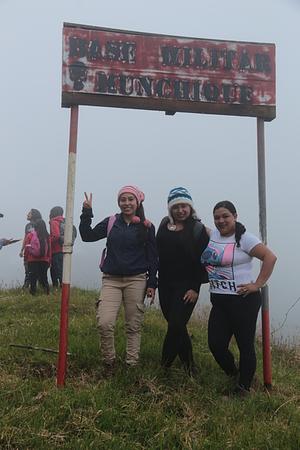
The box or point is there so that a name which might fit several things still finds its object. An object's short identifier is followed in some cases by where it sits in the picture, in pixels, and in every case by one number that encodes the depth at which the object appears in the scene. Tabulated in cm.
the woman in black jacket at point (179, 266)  471
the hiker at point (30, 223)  1019
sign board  471
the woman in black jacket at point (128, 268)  471
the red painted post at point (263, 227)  500
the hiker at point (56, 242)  1016
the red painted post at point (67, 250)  441
